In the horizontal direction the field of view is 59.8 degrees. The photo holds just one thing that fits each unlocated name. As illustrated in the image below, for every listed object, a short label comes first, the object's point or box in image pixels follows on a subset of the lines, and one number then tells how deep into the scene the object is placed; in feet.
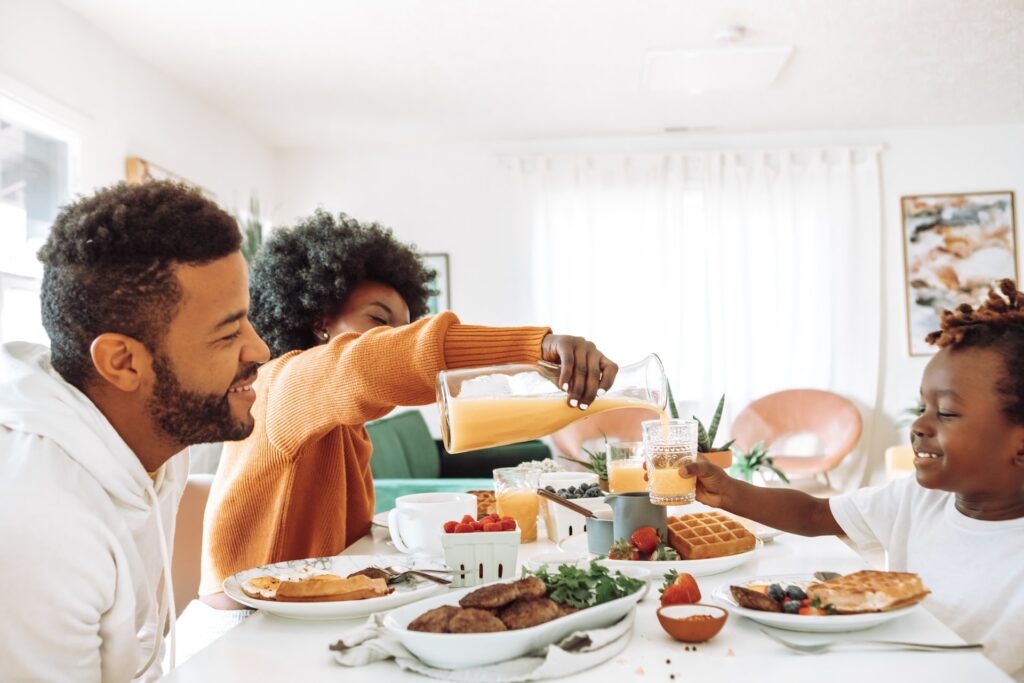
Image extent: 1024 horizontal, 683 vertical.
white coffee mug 4.84
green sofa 11.37
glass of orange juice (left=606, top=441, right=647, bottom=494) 5.45
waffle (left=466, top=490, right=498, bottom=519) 5.92
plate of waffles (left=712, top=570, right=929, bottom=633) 3.37
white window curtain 20.75
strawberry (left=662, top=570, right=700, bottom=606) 3.60
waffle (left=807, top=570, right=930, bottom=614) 3.46
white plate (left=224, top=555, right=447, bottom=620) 3.76
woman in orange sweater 4.48
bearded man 3.29
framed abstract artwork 20.58
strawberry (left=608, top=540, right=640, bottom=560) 4.56
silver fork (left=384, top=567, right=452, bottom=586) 4.16
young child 4.62
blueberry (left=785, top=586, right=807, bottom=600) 3.61
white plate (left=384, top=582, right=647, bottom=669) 3.02
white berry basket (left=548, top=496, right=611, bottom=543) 5.54
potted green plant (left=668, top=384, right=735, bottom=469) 6.22
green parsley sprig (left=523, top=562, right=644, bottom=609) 3.41
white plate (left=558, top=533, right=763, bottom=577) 4.40
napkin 3.02
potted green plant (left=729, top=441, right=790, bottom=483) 11.51
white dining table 3.02
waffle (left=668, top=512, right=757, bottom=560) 4.52
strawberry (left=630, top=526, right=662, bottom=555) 4.59
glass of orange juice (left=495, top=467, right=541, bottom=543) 5.54
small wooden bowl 3.31
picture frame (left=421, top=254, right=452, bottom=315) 21.44
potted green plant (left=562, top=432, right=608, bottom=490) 6.22
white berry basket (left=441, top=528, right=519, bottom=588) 4.21
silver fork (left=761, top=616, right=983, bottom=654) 3.18
